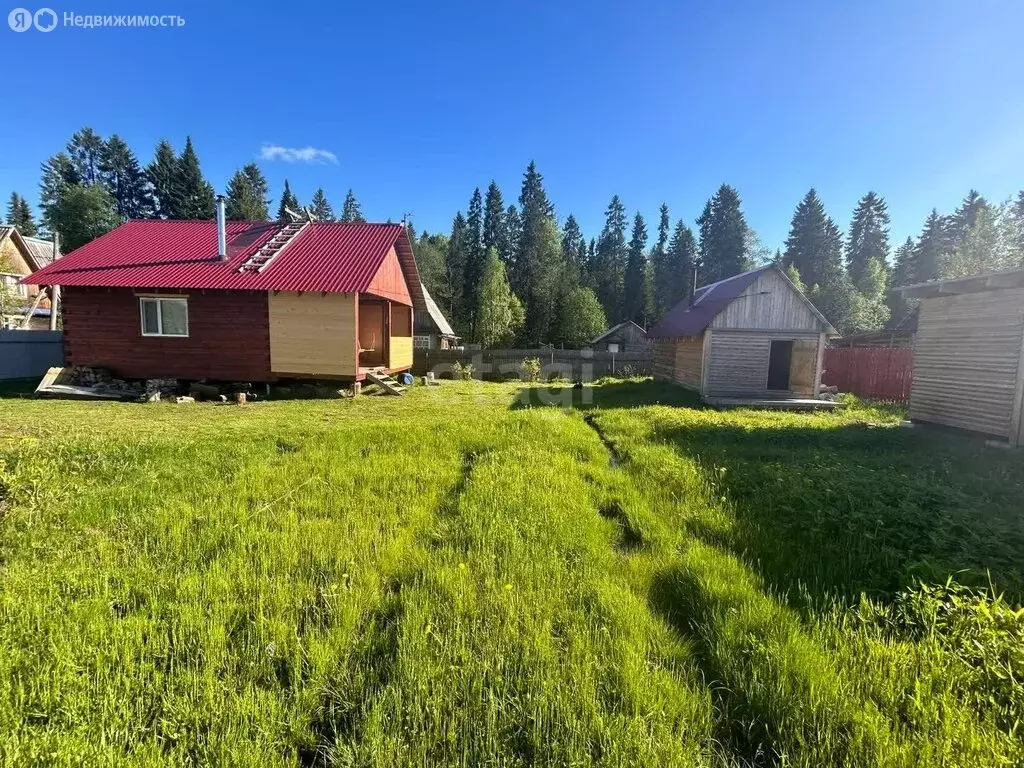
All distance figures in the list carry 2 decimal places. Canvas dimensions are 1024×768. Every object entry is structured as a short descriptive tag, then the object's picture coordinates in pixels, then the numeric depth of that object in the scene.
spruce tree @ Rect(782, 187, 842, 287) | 54.75
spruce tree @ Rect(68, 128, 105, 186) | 60.09
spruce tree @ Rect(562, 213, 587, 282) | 66.31
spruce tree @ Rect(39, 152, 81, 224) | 47.00
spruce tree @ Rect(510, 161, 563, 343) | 49.50
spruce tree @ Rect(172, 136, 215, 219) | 50.38
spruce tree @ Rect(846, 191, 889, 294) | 62.44
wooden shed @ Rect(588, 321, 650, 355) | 44.34
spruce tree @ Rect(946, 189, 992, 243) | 51.34
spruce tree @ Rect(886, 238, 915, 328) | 48.83
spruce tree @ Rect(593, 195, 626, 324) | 59.62
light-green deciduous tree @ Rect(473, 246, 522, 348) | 42.36
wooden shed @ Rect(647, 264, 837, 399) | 16.16
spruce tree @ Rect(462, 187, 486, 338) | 51.00
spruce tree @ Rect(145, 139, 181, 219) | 51.41
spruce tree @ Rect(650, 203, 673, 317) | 57.12
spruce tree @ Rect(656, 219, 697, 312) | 56.72
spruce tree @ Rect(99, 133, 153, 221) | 60.00
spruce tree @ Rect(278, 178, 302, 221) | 66.75
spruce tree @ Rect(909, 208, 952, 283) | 50.96
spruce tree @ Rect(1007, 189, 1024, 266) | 37.94
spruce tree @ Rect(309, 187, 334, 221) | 73.45
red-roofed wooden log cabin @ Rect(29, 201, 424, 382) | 13.63
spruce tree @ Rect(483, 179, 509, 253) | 59.19
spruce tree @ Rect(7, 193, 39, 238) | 51.57
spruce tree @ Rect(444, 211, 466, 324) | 53.88
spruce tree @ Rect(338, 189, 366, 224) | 74.81
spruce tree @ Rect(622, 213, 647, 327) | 57.59
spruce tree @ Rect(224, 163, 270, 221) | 53.62
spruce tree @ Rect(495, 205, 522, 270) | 57.97
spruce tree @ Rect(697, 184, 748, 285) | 52.00
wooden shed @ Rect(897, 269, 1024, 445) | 9.12
